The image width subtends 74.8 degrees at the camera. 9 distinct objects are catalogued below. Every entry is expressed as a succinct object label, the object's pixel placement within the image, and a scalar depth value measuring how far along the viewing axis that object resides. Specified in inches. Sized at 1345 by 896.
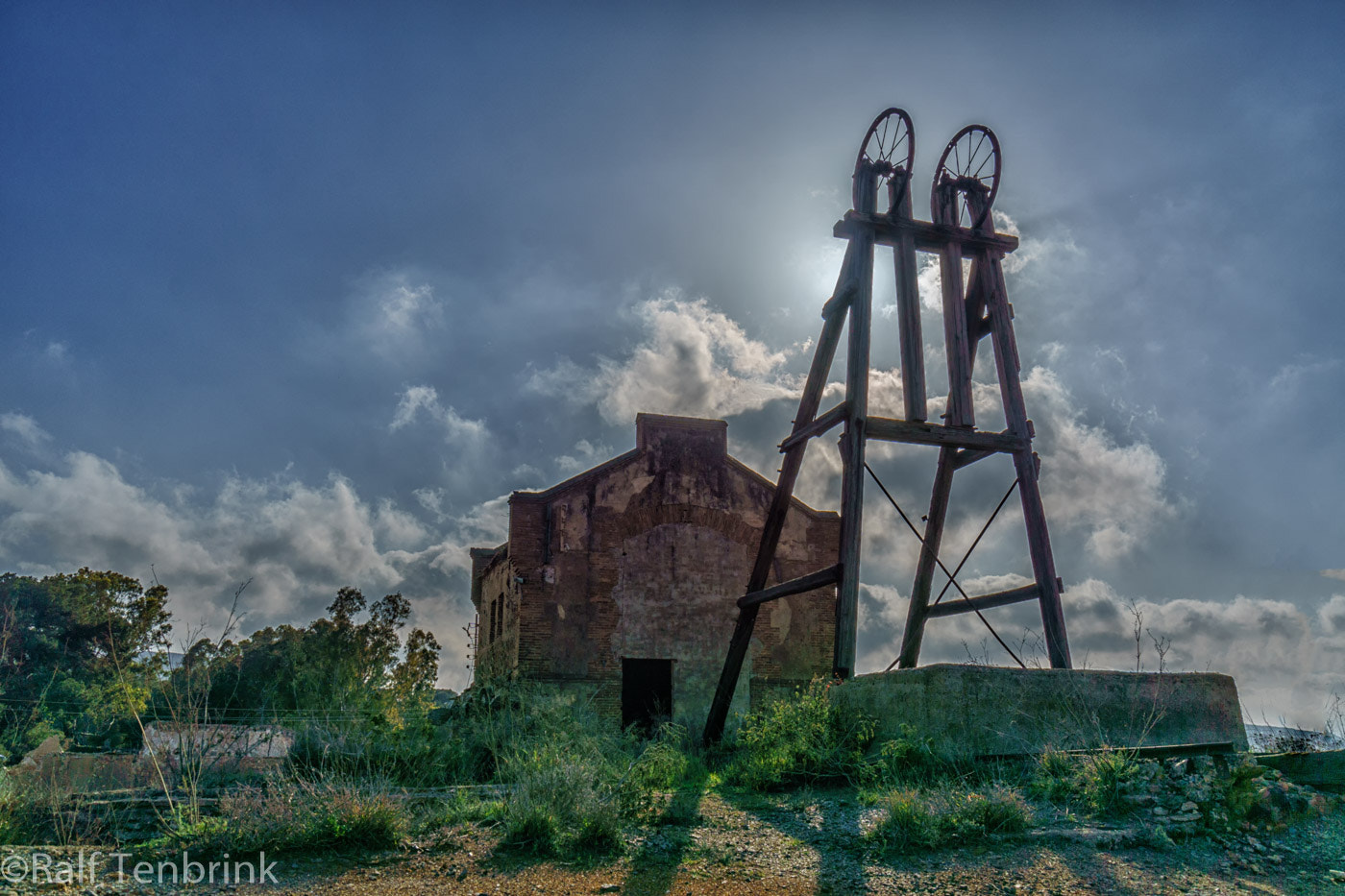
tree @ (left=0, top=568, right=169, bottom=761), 1072.8
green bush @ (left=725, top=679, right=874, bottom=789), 291.3
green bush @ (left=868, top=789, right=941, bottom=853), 205.9
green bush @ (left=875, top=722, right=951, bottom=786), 262.8
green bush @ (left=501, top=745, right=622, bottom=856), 212.4
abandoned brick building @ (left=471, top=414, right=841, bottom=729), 566.6
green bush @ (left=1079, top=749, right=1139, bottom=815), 222.4
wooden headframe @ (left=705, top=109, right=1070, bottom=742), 356.2
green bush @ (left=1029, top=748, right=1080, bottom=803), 234.1
